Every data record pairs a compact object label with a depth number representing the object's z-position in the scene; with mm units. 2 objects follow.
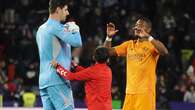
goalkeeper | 14328
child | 16187
